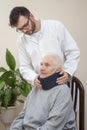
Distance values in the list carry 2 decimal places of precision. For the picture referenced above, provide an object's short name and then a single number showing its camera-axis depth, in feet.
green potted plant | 8.70
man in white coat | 6.21
